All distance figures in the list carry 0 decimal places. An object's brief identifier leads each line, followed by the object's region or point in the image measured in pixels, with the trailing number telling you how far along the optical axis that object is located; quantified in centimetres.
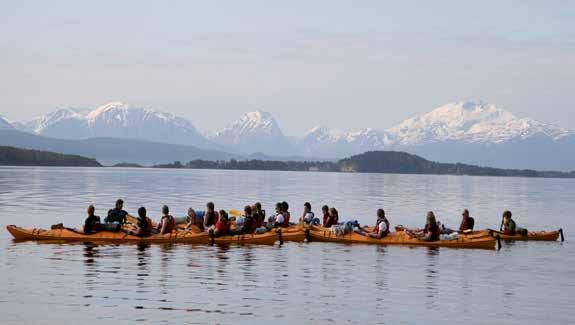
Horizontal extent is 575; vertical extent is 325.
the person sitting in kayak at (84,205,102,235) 4012
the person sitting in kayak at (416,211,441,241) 4169
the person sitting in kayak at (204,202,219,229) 4181
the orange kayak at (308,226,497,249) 4178
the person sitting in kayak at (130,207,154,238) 4016
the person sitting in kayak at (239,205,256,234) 4098
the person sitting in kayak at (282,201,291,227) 4459
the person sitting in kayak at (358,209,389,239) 4228
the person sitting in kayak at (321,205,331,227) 4466
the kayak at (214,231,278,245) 4047
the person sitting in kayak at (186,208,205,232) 4103
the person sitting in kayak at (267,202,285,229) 4403
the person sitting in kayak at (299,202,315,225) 4475
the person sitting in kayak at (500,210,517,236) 4806
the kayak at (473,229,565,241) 4791
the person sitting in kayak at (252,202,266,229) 4226
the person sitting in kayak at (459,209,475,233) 4675
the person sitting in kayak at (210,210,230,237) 4038
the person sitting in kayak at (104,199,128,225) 4100
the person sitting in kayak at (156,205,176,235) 4053
